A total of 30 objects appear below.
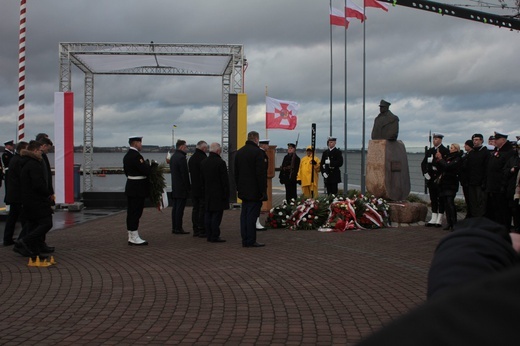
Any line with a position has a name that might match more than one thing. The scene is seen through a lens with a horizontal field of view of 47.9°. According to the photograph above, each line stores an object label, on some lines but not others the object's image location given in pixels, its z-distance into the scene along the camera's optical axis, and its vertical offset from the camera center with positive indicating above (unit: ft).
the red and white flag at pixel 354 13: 69.56 +18.26
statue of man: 48.34 +3.44
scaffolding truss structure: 58.85 +11.10
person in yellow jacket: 56.03 -0.73
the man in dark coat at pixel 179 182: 41.47 -1.18
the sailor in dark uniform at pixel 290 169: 54.49 -0.33
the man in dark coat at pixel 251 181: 35.37 -0.95
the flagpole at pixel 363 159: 64.08 +0.68
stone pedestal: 47.85 -0.37
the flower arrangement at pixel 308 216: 43.86 -3.79
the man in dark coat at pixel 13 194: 33.04 -1.68
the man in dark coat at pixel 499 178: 38.81 -0.82
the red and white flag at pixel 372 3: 64.92 +18.02
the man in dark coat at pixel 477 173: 41.45 -0.53
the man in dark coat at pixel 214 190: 36.76 -1.55
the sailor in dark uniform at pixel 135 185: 35.24 -1.18
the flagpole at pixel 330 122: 70.40 +5.30
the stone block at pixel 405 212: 45.44 -3.63
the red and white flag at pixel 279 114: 68.39 +6.04
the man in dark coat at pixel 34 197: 29.37 -1.63
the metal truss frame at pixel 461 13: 58.85 +16.27
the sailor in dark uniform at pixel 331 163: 54.19 +0.23
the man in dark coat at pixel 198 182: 40.22 -1.14
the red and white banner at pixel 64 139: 55.42 +2.49
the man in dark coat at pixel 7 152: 50.44 +1.14
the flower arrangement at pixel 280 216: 45.09 -3.90
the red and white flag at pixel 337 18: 69.97 +17.59
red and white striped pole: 41.86 +6.81
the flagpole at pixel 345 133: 65.47 +3.79
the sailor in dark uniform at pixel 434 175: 42.83 -0.69
